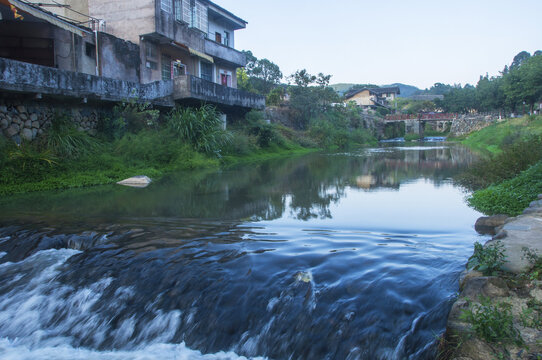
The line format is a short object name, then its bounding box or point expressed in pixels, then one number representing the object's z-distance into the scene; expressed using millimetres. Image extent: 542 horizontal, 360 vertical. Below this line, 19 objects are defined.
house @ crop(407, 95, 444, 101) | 94812
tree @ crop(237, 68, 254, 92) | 38688
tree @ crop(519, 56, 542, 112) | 38094
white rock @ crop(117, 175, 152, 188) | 12203
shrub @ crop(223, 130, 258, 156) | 21375
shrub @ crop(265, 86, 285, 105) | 39438
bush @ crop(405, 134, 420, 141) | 65600
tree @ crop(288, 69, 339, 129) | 38906
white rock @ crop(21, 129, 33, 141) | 12216
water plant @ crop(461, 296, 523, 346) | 2732
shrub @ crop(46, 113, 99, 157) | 12469
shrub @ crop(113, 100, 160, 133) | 15828
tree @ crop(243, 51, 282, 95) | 49531
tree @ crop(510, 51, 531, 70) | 92000
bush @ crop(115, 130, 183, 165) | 14570
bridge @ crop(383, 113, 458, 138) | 66312
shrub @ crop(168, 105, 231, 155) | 18000
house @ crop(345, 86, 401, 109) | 75812
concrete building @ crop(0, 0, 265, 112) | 16266
